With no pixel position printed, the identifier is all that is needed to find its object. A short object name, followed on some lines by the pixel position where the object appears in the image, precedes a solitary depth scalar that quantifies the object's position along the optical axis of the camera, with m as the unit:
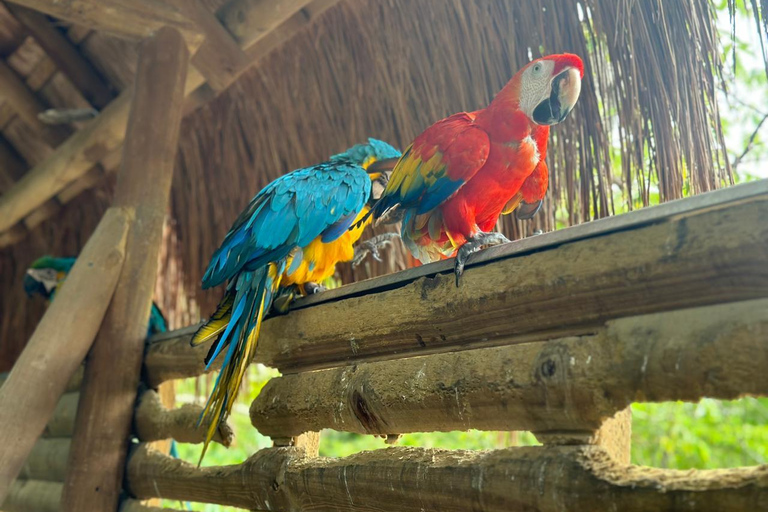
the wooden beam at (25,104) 3.41
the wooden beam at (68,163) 3.10
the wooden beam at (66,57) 3.09
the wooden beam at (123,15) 2.41
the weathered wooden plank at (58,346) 2.12
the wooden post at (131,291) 2.31
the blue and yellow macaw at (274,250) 1.79
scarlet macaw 1.62
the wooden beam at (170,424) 2.09
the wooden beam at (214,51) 2.67
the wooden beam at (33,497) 2.61
